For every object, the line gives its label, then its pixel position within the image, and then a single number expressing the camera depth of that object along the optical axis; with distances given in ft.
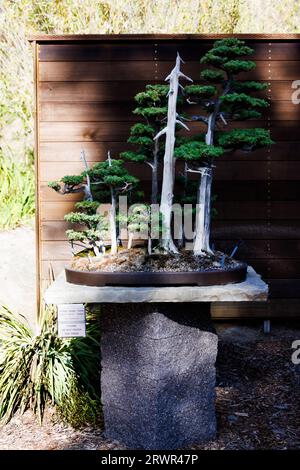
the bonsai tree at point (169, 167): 10.79
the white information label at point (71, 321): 12.07
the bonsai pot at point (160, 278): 9.86
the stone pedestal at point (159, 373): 10.64
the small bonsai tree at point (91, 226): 10.90
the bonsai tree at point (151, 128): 11.07
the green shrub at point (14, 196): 20.70
